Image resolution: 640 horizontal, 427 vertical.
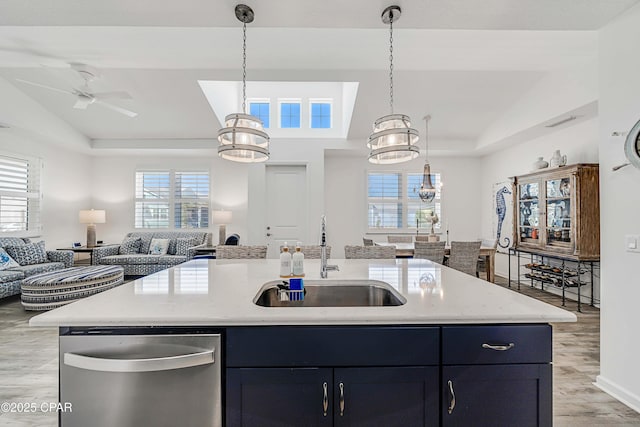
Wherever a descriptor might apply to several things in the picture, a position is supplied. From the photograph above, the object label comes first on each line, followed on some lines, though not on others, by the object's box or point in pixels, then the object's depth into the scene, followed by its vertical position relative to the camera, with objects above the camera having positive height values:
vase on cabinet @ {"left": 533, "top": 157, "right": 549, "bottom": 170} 4.27 +0.79
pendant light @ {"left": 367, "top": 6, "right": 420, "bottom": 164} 2.04 +0.57
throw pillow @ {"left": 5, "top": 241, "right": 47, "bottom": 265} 4.42 -0.56
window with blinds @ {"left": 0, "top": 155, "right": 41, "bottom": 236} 4.77 +0.33
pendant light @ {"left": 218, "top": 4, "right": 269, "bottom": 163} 1.90 +0.53
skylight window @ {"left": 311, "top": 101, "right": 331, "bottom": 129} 6.07 +2.10
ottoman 3.62 -0.88
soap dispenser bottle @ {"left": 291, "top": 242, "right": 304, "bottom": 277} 1.71 -0.27
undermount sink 1.75 -0.45
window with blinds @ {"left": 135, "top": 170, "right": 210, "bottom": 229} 6.51 +0.35
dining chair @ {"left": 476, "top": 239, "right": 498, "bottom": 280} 4.51 -0.61
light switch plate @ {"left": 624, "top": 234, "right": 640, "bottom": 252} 1.89 -0.15
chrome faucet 1.87 -0.25
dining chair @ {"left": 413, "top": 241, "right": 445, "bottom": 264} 3.65 -0.39
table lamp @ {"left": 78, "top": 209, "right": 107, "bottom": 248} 5.65 -0.07
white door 5.68 +0.26
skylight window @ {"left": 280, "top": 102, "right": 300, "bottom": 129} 6.07 +2.08
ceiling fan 3.39 +1.44
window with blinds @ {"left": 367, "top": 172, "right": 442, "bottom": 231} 6.42 +0.35
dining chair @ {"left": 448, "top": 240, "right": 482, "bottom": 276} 3.80 -0.47
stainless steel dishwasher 1.10 -0.61
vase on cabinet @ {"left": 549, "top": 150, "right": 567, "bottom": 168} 3.97 +0.79
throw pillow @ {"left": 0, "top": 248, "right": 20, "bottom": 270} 4.16 -0.63
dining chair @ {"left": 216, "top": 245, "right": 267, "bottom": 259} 2.85 -0.33
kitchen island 1.13 -0.54
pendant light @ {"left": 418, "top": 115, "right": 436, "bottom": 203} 4.52 +0.44
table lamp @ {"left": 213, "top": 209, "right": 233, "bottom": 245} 5.85 -0.03
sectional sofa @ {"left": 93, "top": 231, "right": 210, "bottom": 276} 5.41 -0.64
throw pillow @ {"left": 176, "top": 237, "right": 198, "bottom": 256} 5.76 -0.52
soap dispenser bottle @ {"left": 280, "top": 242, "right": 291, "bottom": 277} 1.72 -0.27
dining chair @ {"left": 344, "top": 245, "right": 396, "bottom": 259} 2.96 -0.33
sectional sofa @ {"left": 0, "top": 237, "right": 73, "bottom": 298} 3.94 -0.69
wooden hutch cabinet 3.57 +0.10
